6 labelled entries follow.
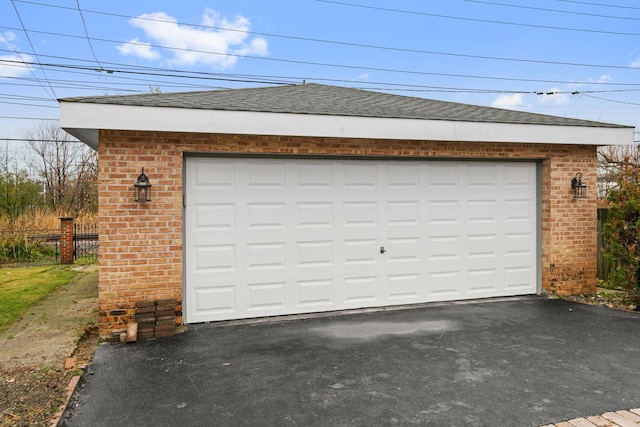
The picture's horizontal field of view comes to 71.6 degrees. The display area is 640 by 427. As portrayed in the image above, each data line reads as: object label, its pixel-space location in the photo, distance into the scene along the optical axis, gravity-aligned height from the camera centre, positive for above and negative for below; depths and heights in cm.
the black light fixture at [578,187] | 712 +48
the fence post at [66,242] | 1270 -75
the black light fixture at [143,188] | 526 +34
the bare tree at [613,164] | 1473 +180
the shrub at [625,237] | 646 -30
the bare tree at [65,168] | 2514 +277
